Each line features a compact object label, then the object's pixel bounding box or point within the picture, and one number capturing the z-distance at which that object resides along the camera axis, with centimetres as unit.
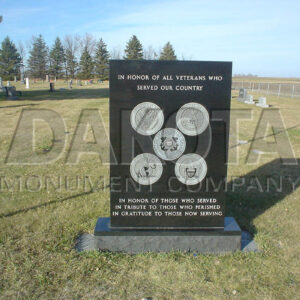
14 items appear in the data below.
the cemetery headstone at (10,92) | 2469
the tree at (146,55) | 8538
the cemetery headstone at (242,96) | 2648
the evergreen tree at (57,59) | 8488
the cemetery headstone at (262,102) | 2340
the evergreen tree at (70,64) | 8588
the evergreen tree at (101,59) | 7825
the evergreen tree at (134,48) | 7924
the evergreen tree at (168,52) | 7803
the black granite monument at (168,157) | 381
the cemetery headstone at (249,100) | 2556
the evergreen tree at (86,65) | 7907
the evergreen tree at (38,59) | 8394
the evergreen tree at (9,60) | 6964
